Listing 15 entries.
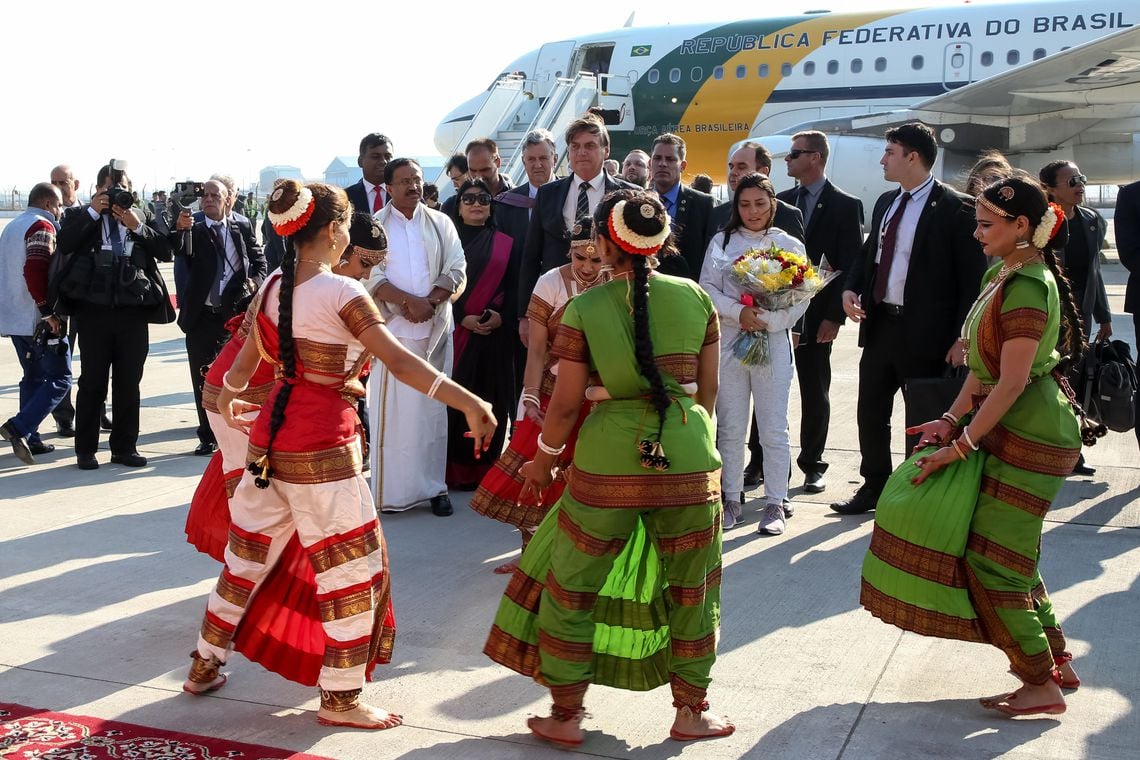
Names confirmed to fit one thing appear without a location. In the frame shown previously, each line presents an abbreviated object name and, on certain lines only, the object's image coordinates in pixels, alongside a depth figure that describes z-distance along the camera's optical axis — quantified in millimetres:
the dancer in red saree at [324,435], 3383
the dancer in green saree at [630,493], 3219
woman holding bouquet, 5633
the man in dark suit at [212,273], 7574
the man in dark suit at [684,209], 6301
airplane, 18203
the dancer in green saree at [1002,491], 3455
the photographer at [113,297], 7059
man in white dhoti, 6062
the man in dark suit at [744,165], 6285
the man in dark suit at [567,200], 5676
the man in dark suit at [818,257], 6469
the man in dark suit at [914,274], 5723
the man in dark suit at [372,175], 6973
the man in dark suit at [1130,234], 6535
